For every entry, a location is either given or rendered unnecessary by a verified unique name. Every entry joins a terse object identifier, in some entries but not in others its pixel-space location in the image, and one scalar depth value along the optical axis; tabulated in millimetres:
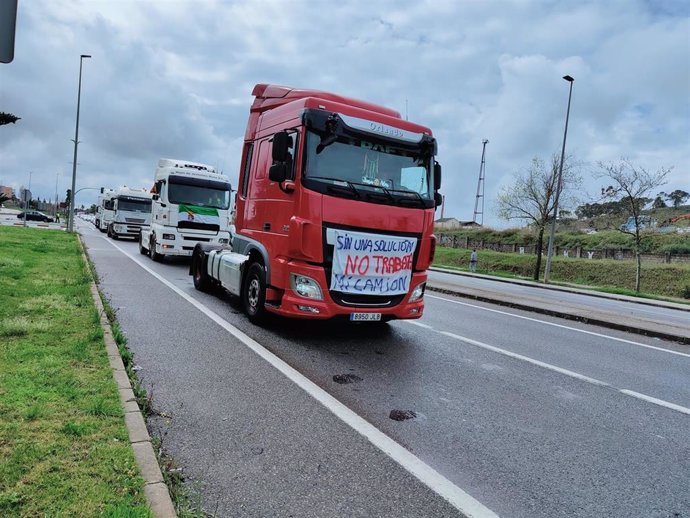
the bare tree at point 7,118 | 8328
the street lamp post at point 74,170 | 31223
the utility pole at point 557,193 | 27953
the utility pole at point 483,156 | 61344
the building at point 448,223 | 75438
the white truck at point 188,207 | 15773
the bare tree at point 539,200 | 33303
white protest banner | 6747
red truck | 6688
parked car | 69875
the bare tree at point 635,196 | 27703
